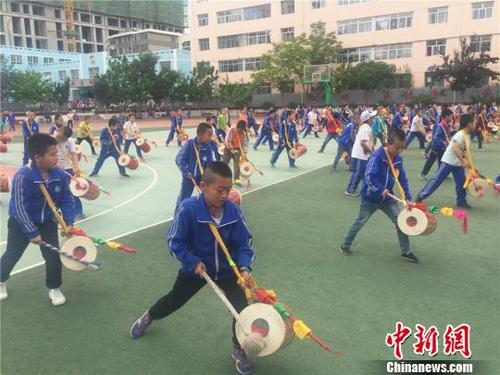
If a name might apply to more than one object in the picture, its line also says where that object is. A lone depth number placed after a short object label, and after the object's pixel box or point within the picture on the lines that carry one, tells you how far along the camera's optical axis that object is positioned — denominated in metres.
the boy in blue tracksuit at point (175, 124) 18.48
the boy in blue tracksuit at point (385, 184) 5.37
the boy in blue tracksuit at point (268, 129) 16.78
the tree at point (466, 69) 36.41
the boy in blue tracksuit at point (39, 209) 4.18
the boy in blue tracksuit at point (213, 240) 3.19
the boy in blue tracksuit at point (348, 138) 11.46
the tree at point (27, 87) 49.03
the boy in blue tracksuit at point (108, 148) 11.75
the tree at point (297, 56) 44.97
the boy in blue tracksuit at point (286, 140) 12.80
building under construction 83.38
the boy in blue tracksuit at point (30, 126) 13.97
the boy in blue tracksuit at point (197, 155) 6.46
